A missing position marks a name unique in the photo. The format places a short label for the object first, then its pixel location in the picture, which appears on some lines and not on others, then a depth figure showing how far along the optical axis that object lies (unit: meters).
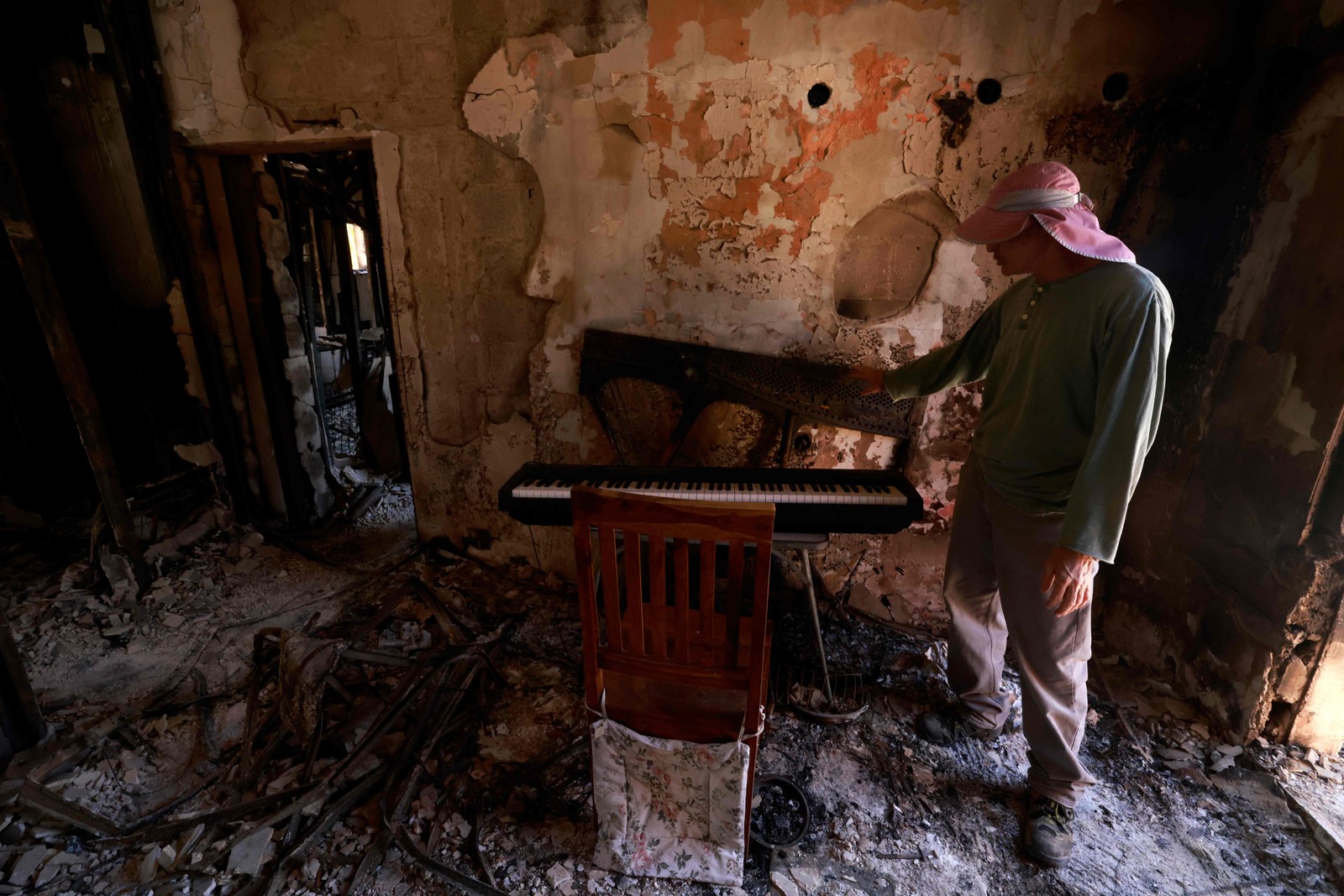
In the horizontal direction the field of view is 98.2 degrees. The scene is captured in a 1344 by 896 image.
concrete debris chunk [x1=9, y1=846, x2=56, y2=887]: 1.77
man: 1.57
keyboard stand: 2.29
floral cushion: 1.64
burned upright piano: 2.21
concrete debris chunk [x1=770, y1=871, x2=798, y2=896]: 1.77
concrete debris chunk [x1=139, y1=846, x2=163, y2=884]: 1.79
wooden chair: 1.42
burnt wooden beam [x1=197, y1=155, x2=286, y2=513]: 3.47
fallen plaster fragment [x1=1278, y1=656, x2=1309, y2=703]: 2.16
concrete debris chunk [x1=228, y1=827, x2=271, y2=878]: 1.80
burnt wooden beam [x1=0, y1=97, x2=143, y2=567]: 2.58
